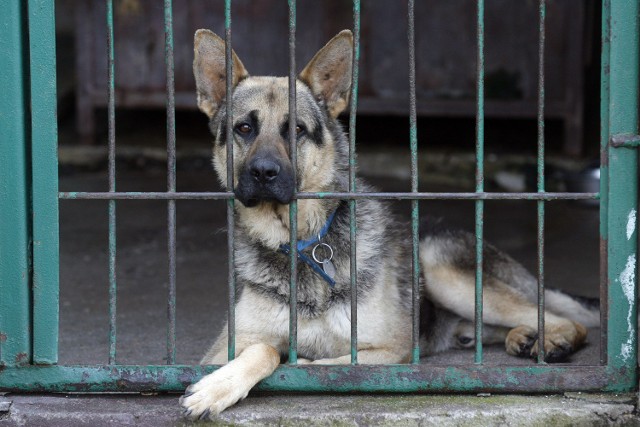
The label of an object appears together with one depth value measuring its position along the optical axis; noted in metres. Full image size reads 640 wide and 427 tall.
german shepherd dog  7.46
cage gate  6.60
